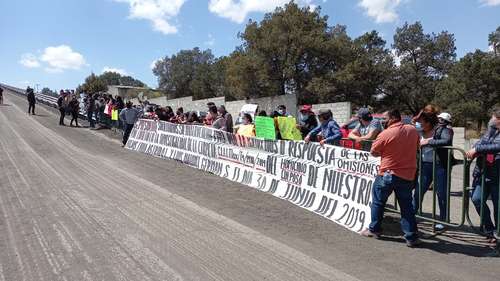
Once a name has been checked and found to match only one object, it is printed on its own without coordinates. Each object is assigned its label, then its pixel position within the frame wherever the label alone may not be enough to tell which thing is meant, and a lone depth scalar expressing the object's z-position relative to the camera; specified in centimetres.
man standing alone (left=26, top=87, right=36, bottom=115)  3093
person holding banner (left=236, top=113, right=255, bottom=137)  1178
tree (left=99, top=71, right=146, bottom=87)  15625
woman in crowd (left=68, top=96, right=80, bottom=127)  2558
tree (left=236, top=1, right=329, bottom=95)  4084
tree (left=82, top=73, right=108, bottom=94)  9670
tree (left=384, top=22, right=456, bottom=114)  5388
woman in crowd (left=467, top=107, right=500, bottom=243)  618
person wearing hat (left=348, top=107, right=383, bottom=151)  813
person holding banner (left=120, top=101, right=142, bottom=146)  1822
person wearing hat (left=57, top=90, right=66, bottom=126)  2564
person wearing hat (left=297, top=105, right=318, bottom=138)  1101
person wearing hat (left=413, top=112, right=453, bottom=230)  704
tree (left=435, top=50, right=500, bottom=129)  3988
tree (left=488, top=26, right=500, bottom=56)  4513
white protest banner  734
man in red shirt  641
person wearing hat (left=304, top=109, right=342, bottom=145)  848
